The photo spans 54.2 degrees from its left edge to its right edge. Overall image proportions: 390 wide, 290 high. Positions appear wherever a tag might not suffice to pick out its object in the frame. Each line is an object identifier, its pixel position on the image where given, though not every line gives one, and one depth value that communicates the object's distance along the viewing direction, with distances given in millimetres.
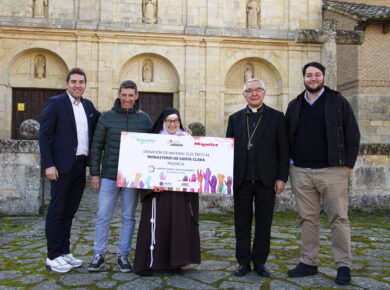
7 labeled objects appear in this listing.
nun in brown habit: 4152
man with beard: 4078
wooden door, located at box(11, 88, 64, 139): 16003
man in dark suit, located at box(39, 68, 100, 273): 4305
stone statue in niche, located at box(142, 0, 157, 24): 15977
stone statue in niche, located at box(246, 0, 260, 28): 16766
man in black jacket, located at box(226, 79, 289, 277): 4234
